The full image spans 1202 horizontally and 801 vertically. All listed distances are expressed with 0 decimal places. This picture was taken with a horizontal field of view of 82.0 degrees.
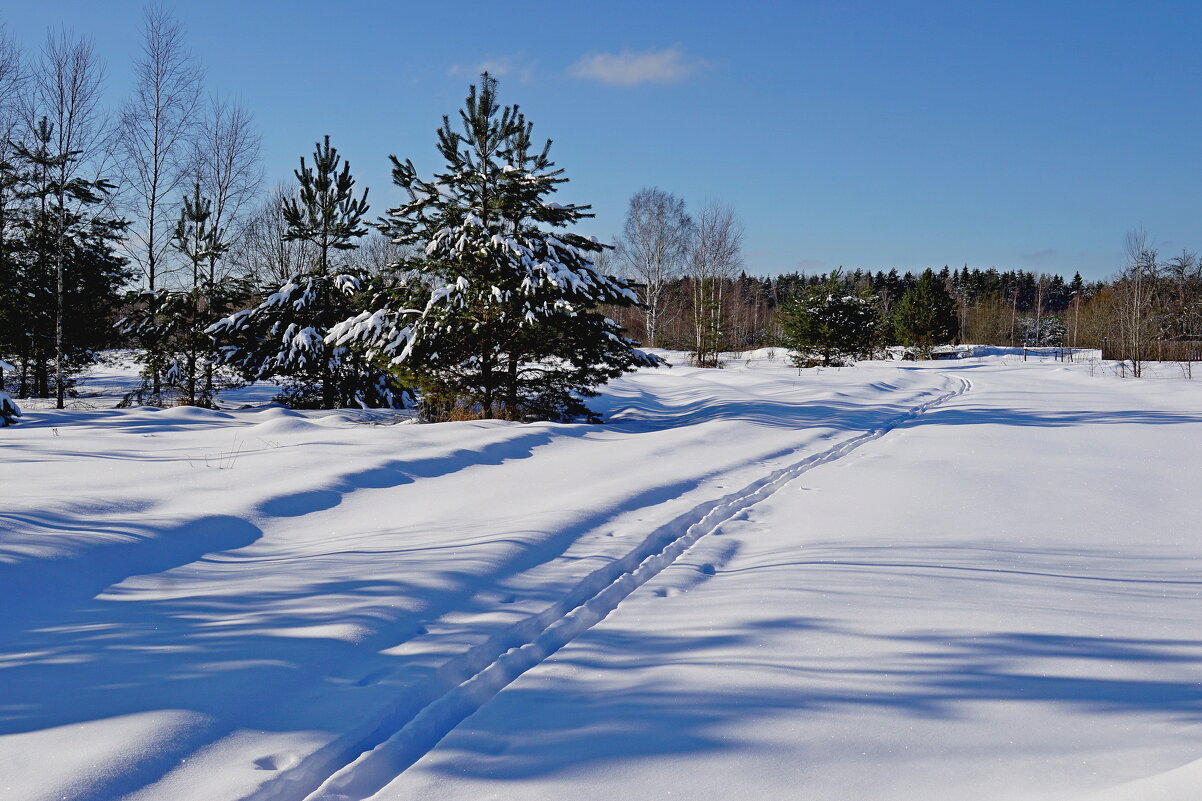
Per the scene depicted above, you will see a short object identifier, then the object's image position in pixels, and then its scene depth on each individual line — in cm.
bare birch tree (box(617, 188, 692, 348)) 4050
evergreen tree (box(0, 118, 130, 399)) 1578
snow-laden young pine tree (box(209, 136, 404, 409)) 1502
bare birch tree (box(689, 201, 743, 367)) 3138
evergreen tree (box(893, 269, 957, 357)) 4606
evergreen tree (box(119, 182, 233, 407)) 1608
